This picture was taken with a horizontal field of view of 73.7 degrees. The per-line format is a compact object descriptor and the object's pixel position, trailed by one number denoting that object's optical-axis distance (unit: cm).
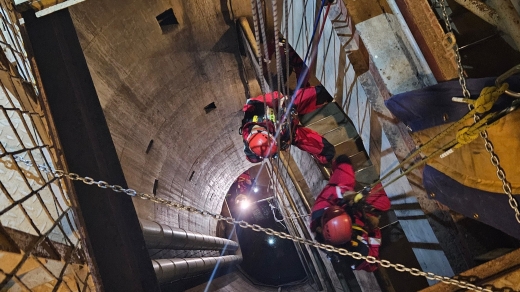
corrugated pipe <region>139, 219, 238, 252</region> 472
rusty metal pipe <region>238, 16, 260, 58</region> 639
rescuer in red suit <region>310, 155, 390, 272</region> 552
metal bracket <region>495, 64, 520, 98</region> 234
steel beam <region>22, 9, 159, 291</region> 318
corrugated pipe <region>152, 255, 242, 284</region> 501
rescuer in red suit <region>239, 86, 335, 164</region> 593
